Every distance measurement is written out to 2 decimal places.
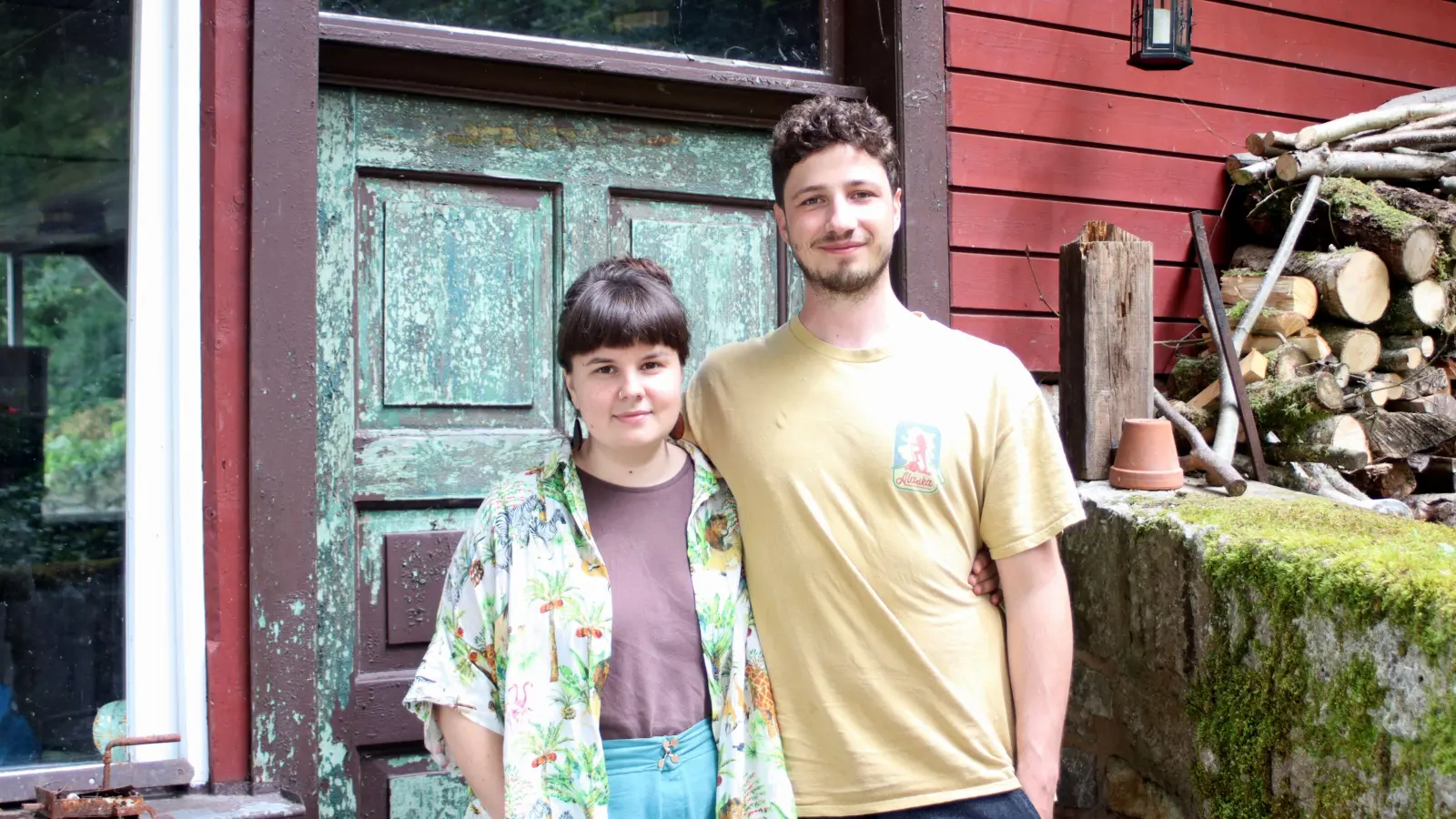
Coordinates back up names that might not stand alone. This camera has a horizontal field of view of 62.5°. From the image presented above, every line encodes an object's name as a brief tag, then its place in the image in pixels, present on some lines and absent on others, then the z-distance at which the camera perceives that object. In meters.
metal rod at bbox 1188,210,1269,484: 3.56
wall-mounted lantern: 3.70
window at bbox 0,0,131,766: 2.45
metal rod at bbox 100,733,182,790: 2.28
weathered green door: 2.79
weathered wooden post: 3.08
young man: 1.89
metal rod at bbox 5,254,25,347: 2.47
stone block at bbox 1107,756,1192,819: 2.61
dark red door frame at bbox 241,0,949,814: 2.51
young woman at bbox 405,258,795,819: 1.73
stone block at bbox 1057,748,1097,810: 2.84
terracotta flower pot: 2.98
